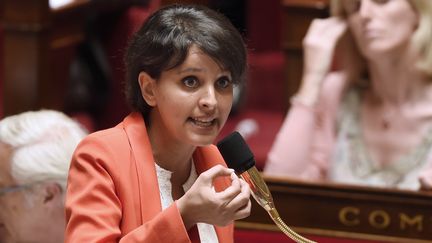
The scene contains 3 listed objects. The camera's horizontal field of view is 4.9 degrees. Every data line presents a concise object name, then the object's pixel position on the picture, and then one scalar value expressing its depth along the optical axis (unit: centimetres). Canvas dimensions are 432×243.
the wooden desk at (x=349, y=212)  997
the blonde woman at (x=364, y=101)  1031
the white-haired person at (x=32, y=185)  921
